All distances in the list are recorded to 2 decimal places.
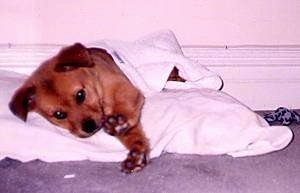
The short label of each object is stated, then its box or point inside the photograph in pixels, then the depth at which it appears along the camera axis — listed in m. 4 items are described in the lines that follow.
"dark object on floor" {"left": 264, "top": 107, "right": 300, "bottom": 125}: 2.33
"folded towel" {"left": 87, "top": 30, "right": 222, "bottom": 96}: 2.34
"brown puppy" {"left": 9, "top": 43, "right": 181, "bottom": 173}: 1.90
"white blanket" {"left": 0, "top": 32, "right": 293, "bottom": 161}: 1.92
